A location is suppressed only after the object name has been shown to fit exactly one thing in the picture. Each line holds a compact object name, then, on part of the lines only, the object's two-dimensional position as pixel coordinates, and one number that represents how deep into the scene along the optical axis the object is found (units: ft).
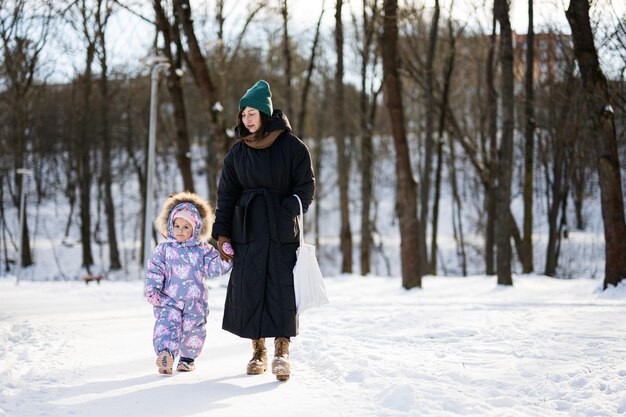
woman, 18.02
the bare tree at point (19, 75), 82.38
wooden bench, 58.80
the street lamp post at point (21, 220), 65.04
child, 18.38
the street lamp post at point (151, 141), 44.93
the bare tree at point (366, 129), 73.56
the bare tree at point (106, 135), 83.46
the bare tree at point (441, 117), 70.08
